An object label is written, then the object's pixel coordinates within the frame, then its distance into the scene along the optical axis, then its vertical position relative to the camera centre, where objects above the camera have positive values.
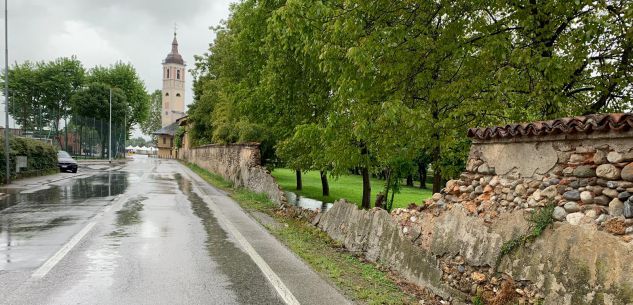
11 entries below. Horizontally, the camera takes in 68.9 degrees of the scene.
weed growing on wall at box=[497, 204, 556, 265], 4.83 -0.75
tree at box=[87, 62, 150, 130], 77.31 +11.91
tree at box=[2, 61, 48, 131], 70.31 +10.65
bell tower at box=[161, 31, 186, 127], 122.69 +17.87
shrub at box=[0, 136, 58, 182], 23.52 -0.13
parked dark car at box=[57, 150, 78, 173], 33.84 -0.79
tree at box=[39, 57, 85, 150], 71.94 +11.40
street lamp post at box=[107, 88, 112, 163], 55.38 +1.32
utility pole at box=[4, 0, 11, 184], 21.83 +2.25
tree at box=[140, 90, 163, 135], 128.62 +10.95
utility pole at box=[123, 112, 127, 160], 70.97 +4.57
